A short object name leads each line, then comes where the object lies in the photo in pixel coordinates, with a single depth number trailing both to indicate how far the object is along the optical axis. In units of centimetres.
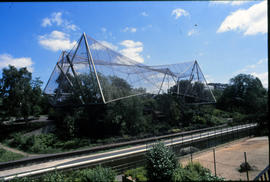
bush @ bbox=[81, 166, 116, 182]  716
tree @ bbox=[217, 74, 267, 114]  3085
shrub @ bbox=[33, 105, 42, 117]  3136
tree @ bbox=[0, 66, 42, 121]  2948
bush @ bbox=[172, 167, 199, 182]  699
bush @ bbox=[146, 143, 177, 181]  741
